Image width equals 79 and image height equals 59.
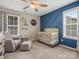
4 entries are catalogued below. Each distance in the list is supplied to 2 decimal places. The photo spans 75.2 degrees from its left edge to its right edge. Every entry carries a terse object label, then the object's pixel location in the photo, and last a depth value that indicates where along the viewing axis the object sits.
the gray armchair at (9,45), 2.19
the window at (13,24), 3.19
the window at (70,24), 2.66
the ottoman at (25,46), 2.35
